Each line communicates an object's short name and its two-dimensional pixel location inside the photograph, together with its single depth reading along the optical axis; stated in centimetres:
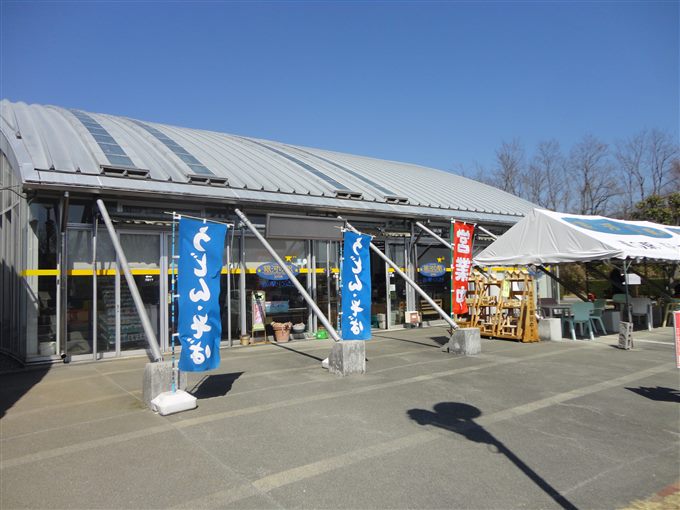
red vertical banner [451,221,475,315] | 1241
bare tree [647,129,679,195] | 4000
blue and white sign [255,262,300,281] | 1308
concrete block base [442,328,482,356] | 1038
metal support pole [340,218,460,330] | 1064
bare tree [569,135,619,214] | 4088
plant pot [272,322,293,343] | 1314
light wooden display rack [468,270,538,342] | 1254
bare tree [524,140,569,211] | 4256
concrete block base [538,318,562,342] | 1270
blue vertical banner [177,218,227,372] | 705
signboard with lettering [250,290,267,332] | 1298
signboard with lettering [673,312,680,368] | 663
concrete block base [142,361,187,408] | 673
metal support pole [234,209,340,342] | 881
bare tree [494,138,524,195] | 4534
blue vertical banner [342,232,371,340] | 966
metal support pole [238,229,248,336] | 1275
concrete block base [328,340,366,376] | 850
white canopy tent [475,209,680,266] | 1171
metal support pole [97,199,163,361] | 704
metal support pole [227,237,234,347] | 1249
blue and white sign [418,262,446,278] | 1645
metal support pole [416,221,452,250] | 1448
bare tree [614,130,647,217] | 4038
